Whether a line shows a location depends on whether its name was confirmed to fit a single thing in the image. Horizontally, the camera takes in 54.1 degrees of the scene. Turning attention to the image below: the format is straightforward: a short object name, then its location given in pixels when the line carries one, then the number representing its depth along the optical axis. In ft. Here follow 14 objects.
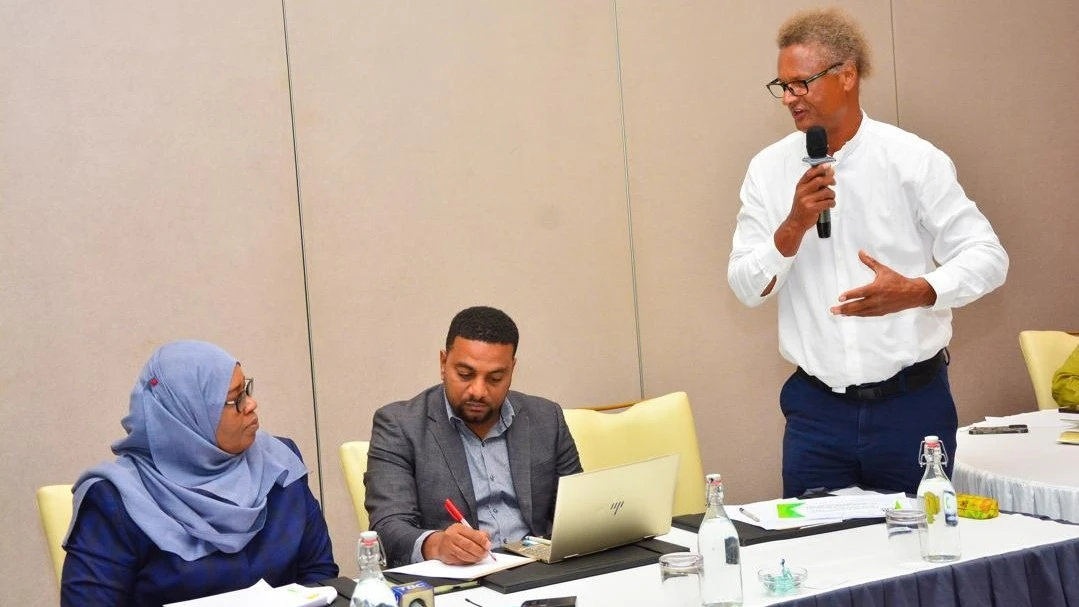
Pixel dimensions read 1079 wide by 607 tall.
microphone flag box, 5.94
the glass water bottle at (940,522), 6.55
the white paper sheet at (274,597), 6.43
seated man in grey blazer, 8.79
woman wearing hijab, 7.23
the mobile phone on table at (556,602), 6.06
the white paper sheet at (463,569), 6.91
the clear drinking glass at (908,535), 6.63
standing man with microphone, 8.84
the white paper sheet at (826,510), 7.70
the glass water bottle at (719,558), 5.99
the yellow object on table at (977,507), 7.52
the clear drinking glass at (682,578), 6.03
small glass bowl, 6.17
